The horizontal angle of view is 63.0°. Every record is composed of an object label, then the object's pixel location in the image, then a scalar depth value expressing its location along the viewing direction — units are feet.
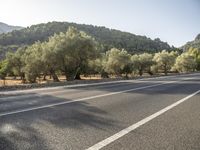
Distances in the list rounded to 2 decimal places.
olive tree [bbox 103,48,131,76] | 125.03
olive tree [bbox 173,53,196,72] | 209.25
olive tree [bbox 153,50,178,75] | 183.70
